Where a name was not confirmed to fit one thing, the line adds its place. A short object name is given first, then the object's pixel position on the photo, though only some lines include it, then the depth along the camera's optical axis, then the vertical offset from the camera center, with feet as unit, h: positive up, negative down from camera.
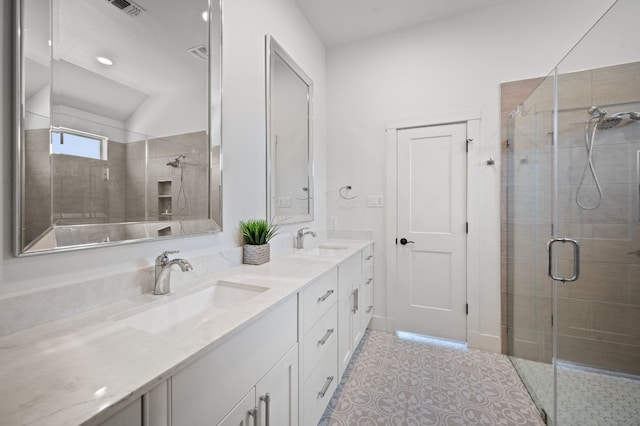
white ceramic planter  5.08 -0.78
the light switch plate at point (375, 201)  8.73 +0.43
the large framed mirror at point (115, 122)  2.52 +1.11
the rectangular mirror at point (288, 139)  6.23 +1.99
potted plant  5.09 -0.55
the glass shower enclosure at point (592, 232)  4.47 -0.33
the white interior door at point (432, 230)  7.80 -0.50
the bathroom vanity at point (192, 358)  1.58 -1.07
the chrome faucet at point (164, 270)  3.38 -0.73
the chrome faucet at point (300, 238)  7.16 -0.65
